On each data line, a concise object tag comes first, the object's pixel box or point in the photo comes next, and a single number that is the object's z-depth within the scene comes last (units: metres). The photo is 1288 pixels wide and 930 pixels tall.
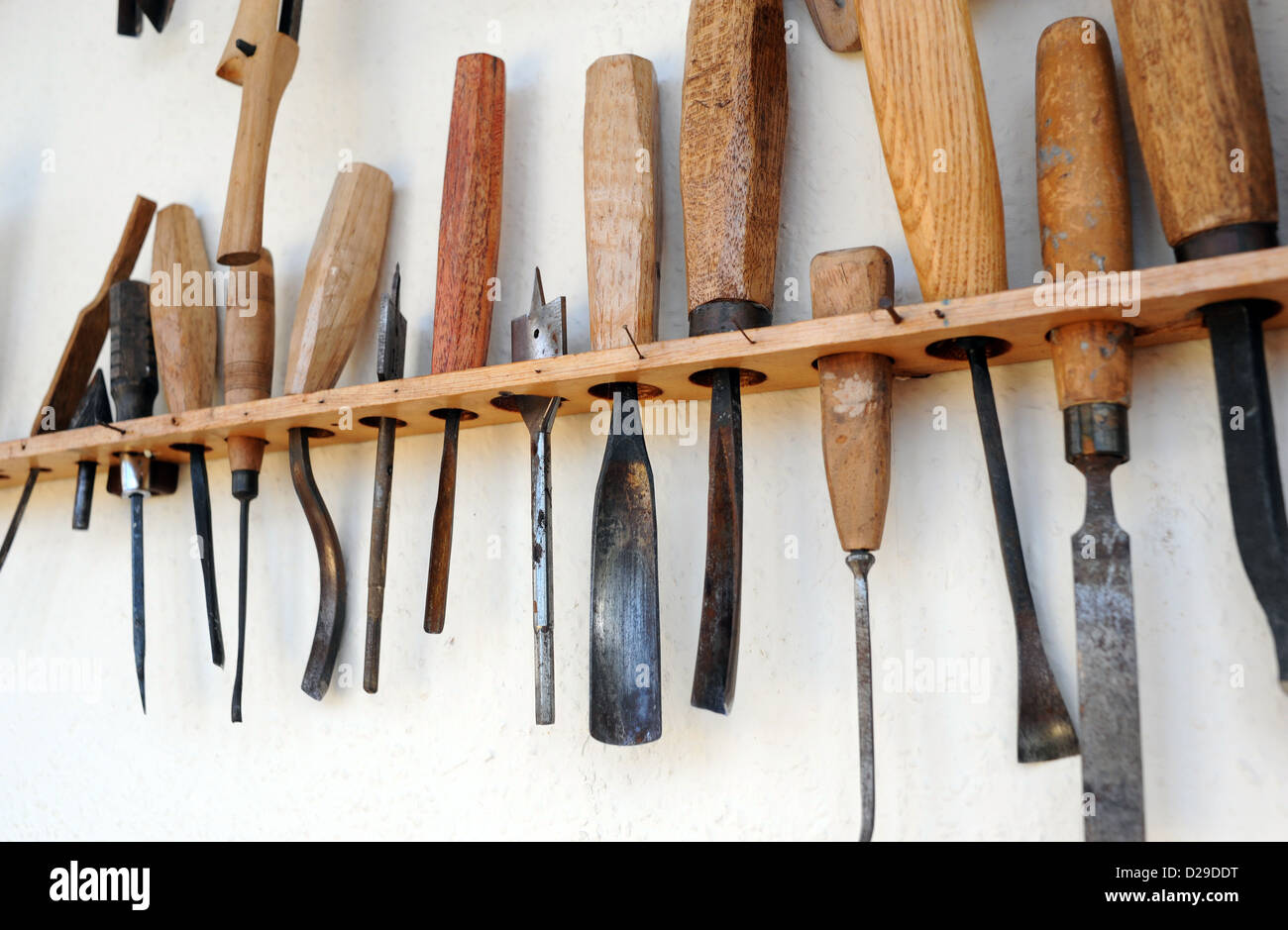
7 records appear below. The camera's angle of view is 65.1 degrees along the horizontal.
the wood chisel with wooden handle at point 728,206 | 0.78
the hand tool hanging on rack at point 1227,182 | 0.64
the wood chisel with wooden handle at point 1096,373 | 0.65
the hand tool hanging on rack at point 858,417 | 0.74
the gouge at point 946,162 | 0.73
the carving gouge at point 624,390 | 0.79
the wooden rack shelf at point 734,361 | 0.65
